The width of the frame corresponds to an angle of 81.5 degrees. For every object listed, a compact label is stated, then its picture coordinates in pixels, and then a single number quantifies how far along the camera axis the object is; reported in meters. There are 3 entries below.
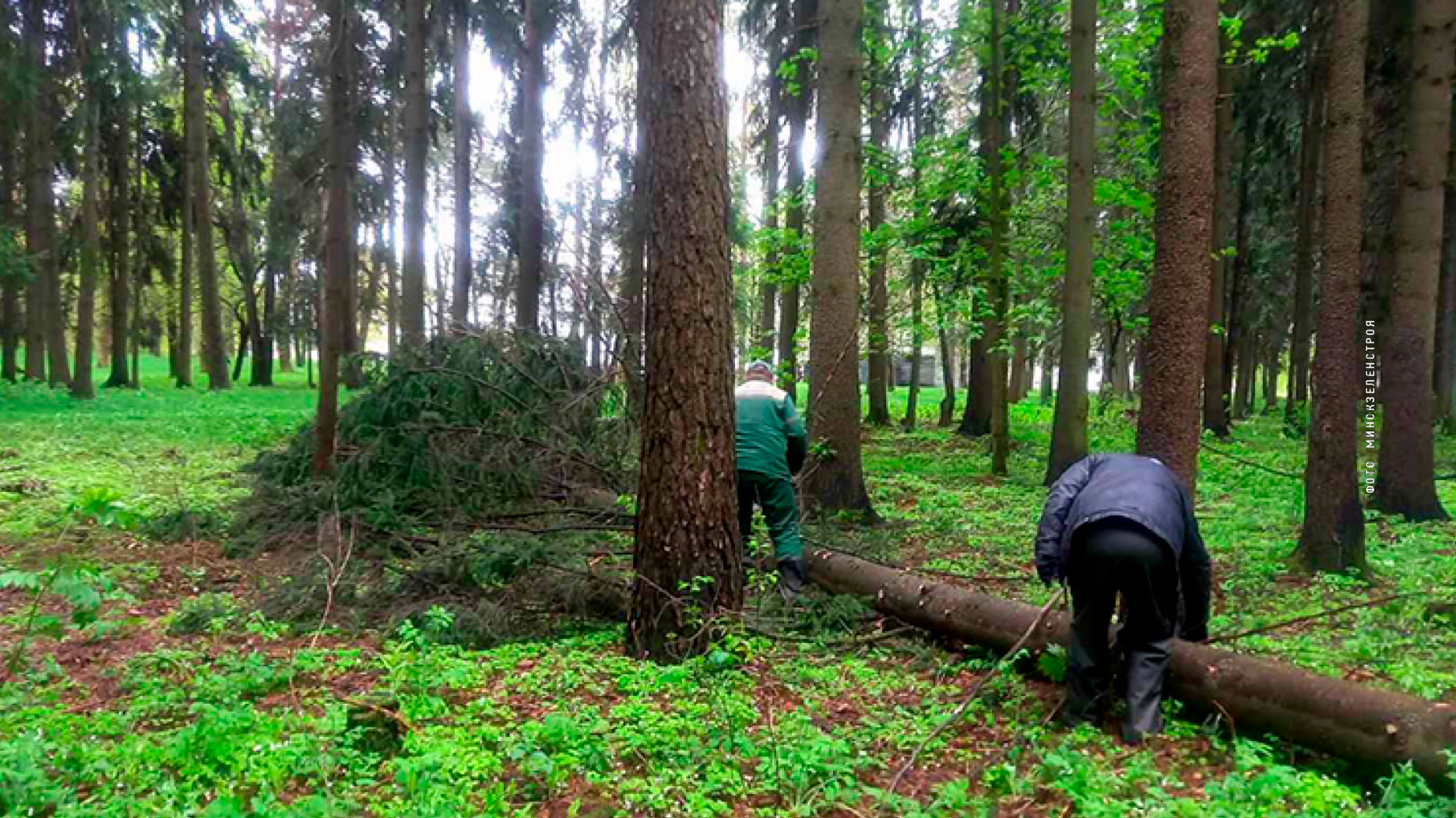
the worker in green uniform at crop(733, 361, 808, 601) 6.14
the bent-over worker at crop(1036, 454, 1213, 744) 3.82
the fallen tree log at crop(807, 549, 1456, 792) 3.24
